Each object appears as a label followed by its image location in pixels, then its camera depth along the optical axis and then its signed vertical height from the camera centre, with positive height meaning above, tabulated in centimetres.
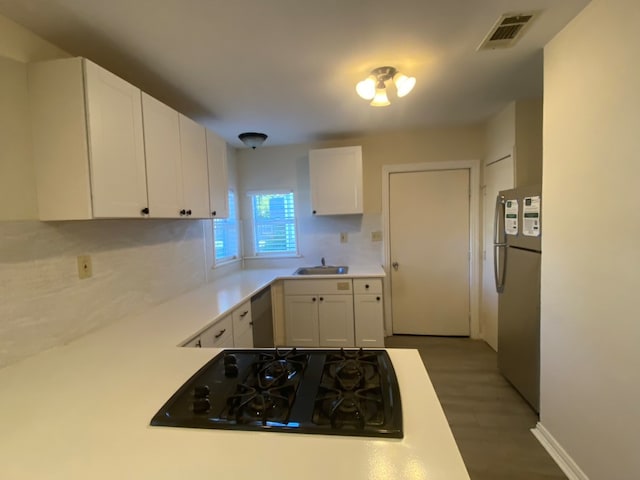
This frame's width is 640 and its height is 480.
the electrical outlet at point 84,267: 161 -19
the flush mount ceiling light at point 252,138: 307 +88
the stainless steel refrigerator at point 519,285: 207 -49
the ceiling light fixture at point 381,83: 188 +87
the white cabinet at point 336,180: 326 +47
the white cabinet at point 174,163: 178 +43
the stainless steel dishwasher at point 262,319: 259 -85
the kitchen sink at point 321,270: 342 -52
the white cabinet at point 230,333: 172 -68
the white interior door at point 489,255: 299 -37
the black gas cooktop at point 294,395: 83 -54
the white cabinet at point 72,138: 136 +42
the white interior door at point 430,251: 342 -34
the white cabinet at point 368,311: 305 -89
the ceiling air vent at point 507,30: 148 +97
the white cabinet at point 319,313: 311 -91
